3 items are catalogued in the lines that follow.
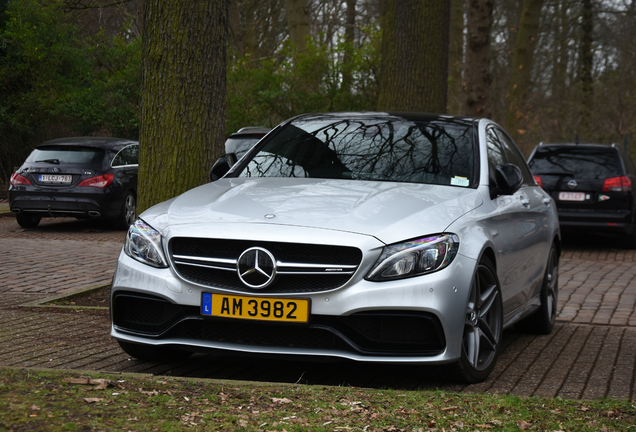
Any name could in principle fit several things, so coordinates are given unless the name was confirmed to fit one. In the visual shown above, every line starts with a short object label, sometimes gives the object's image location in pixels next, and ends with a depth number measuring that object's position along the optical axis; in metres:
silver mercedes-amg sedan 4.34
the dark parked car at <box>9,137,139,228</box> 14.30
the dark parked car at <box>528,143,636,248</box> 13.18
